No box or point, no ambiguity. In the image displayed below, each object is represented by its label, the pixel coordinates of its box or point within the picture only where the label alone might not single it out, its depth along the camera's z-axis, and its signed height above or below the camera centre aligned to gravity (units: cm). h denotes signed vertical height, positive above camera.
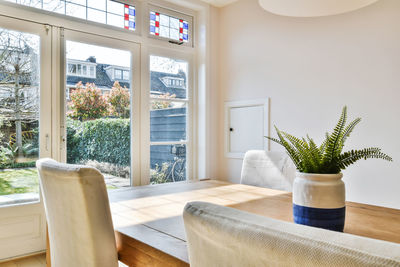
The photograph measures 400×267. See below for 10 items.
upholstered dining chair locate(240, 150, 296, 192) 207 -26
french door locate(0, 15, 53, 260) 249 +3
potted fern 102 -17
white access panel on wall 340 +7
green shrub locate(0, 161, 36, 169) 249 -28
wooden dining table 99 -36
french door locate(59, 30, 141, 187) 283 +25
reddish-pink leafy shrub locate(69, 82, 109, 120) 285 +27
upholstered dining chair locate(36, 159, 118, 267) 92 -26
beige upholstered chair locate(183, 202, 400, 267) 34 -14
